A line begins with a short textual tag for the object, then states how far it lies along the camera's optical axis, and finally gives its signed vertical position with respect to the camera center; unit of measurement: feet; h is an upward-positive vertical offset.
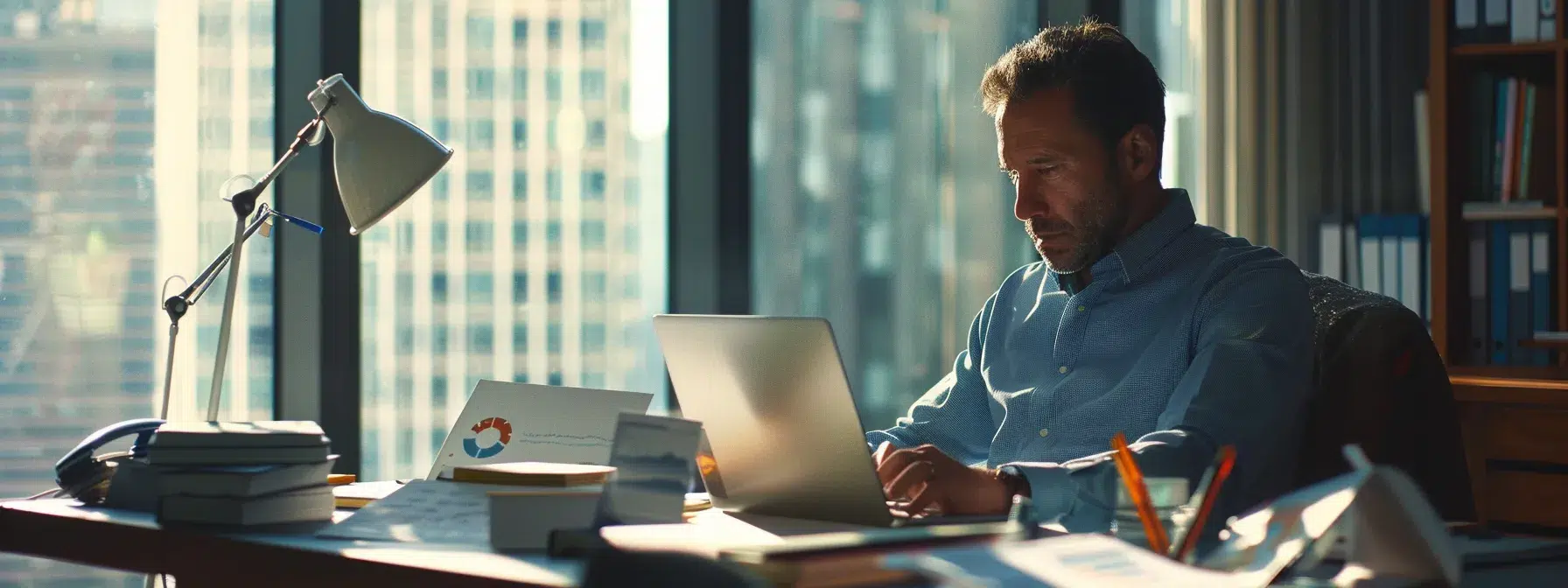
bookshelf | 7.93 -0.21
